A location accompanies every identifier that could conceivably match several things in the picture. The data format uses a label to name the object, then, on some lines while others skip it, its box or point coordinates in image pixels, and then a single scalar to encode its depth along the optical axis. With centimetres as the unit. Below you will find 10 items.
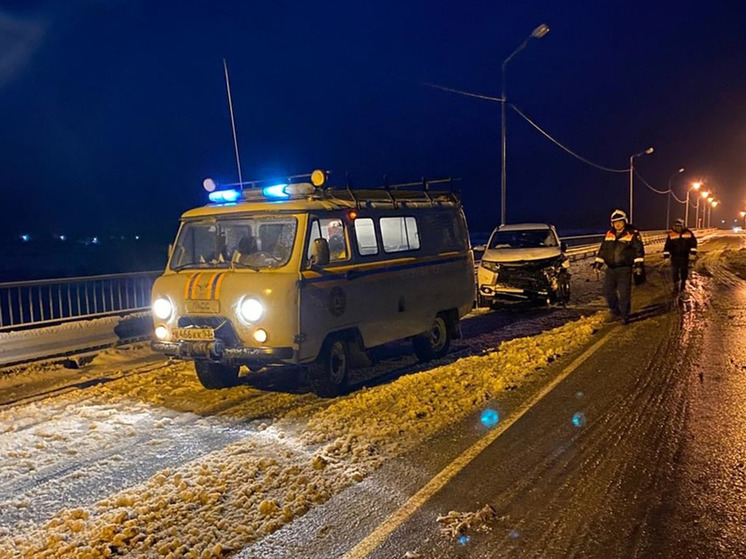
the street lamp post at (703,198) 9555
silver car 1447
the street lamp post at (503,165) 2115
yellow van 690
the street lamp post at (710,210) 11894
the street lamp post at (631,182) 4262
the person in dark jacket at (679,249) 1714
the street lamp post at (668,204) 6254
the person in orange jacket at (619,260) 1202
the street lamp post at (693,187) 7650
